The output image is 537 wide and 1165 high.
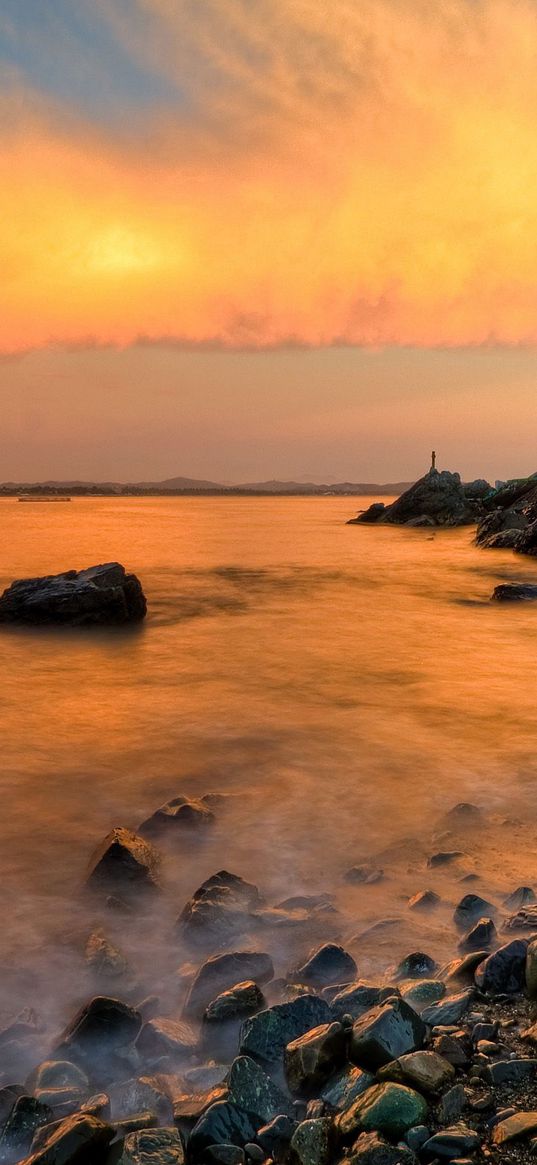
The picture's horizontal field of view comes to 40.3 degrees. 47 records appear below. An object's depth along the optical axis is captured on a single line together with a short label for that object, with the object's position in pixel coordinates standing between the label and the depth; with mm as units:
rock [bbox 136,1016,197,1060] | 2991
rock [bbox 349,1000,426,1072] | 2695
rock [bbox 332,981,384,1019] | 3029
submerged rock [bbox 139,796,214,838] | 5164
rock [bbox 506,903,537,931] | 3679
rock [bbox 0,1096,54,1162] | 2527
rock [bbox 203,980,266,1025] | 3139
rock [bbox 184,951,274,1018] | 3357
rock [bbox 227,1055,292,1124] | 2570
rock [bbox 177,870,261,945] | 3875
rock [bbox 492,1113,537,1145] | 2262
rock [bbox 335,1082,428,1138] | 2379
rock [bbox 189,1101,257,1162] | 2439
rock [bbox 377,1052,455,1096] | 2535
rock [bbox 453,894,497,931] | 3844
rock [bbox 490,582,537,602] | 16828
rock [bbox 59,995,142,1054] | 3025
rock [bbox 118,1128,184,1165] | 2344
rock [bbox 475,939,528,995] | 3154
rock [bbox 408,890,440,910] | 4059
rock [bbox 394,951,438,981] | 3408
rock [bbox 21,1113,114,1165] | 2357
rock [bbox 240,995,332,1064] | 2867
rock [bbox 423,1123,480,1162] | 2260
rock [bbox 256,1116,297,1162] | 2410
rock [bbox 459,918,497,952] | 3580
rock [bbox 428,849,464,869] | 4605
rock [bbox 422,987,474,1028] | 2938
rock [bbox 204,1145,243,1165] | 2381
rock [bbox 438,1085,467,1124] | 2424
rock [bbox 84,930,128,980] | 3570
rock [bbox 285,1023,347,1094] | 2680
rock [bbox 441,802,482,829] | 5227
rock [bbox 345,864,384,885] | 4441
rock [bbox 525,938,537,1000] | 3078
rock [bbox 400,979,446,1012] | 3100
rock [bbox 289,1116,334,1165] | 2330
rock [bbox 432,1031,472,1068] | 2672
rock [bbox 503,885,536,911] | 3976
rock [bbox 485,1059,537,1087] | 2566
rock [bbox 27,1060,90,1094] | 2814
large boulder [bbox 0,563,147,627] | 13102
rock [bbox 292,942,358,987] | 3412
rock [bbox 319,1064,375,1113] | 2570
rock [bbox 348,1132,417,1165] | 2252
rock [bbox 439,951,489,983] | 3270
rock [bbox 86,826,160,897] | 4363
